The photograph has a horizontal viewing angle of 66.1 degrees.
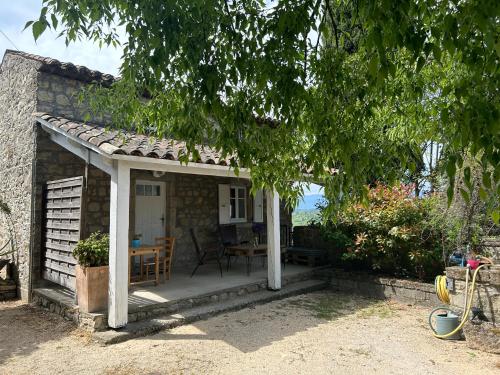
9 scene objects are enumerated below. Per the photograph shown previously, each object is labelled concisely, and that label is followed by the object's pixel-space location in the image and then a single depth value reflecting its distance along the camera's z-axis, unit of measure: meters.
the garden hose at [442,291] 5.73
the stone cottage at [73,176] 5.36
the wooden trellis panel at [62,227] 5.82
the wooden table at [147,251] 6.40
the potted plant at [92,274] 5.30
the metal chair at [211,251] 9.72
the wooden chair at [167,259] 7.18
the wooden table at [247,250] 7.84
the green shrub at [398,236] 7.30
